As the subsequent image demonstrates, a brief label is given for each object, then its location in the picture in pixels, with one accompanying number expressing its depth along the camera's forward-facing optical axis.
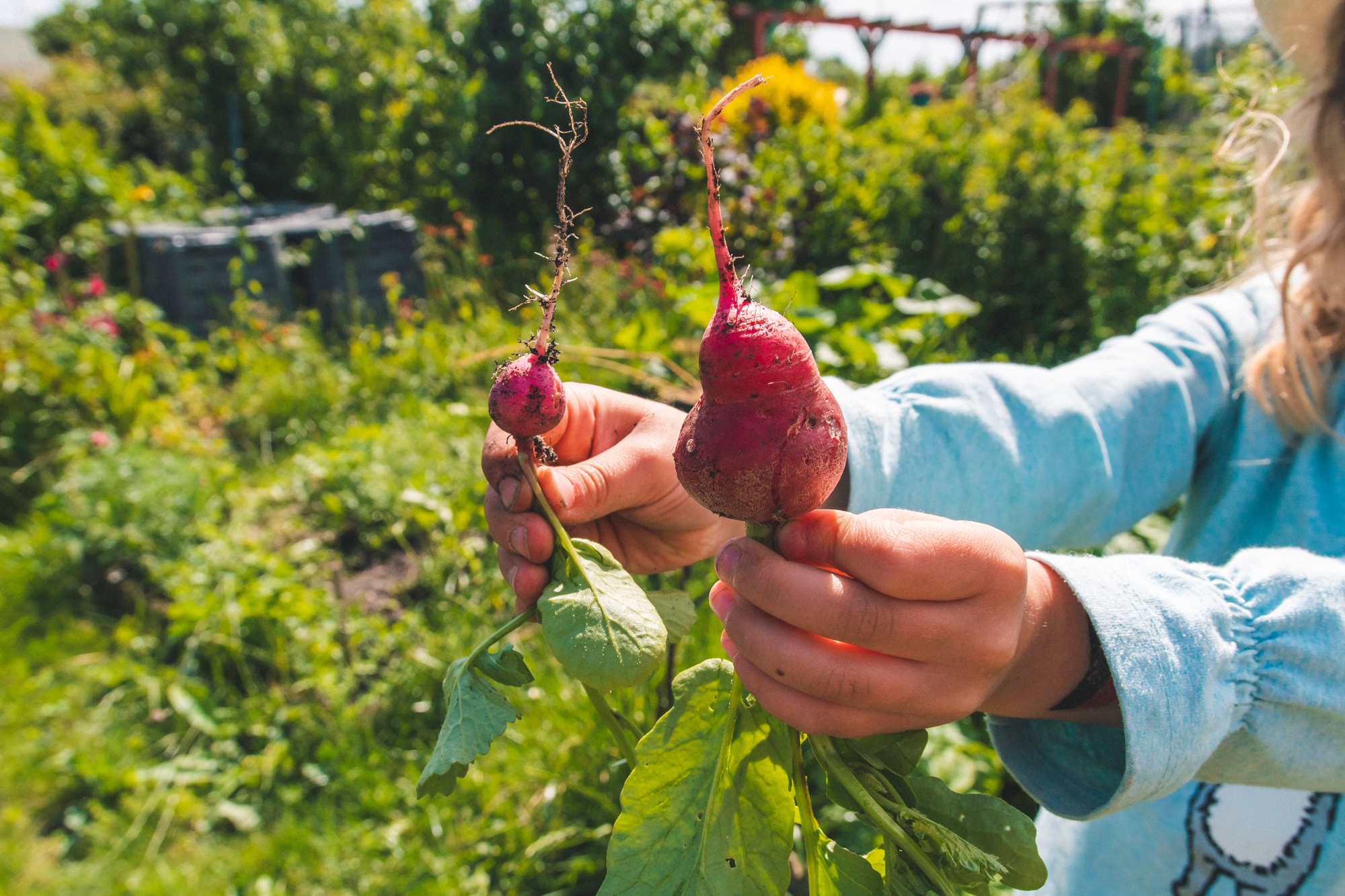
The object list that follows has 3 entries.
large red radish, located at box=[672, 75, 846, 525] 0.29
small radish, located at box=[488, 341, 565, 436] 0.32
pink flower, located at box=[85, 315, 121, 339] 1.45
